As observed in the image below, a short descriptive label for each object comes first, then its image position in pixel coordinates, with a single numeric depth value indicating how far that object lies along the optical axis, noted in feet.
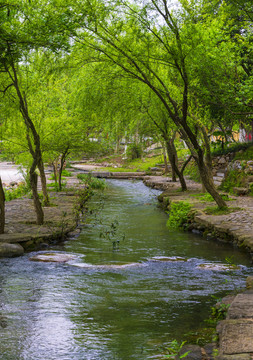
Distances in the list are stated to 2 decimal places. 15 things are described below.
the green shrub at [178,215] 45.60
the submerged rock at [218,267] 28.99
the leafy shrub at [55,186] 70.89
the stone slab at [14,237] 33.73
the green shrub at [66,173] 106.36
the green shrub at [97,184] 82.48
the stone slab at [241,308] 16.97
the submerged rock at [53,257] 30.88
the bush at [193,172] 90.40
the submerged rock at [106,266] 29.30
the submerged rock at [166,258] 31.76
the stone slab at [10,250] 31.78
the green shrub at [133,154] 139.33
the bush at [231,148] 74.64
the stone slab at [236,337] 14.24
